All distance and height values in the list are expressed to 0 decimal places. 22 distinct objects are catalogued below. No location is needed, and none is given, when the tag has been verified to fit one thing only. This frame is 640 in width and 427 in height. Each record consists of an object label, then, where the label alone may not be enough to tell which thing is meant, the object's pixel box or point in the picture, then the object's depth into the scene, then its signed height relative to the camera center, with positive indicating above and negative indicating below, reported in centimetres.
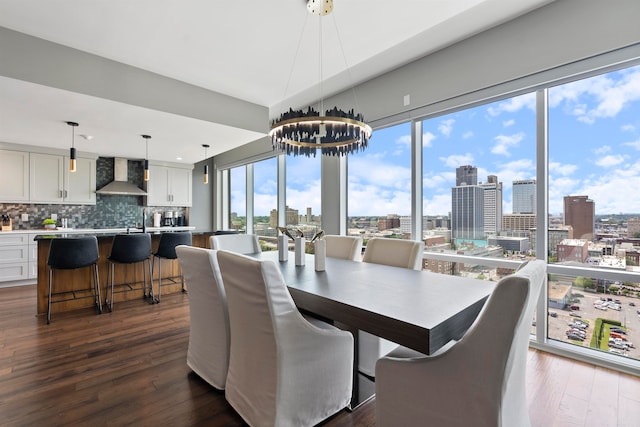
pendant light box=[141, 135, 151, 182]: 465 +120
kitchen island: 350 -87
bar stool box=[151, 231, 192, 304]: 406 -40
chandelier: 215 +66
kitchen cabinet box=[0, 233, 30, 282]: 470 -66
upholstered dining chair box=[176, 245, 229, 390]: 188 -64
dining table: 116 -40
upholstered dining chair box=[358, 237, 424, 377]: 215 -38
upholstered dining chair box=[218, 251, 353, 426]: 143 -72
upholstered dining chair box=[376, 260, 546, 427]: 101 -61
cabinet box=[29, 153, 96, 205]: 522 +63
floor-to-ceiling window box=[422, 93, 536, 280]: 284 +36
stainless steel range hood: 605 +63
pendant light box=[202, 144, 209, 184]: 522 +78
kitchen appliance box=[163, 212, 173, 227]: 701 -9
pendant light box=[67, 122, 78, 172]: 374 +78
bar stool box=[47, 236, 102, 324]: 325 -42
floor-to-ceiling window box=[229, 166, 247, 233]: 684 +40
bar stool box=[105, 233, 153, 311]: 369 -42
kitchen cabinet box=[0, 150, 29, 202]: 494 +67
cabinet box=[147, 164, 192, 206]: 660 +66
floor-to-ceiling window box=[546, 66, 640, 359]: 233 +4
